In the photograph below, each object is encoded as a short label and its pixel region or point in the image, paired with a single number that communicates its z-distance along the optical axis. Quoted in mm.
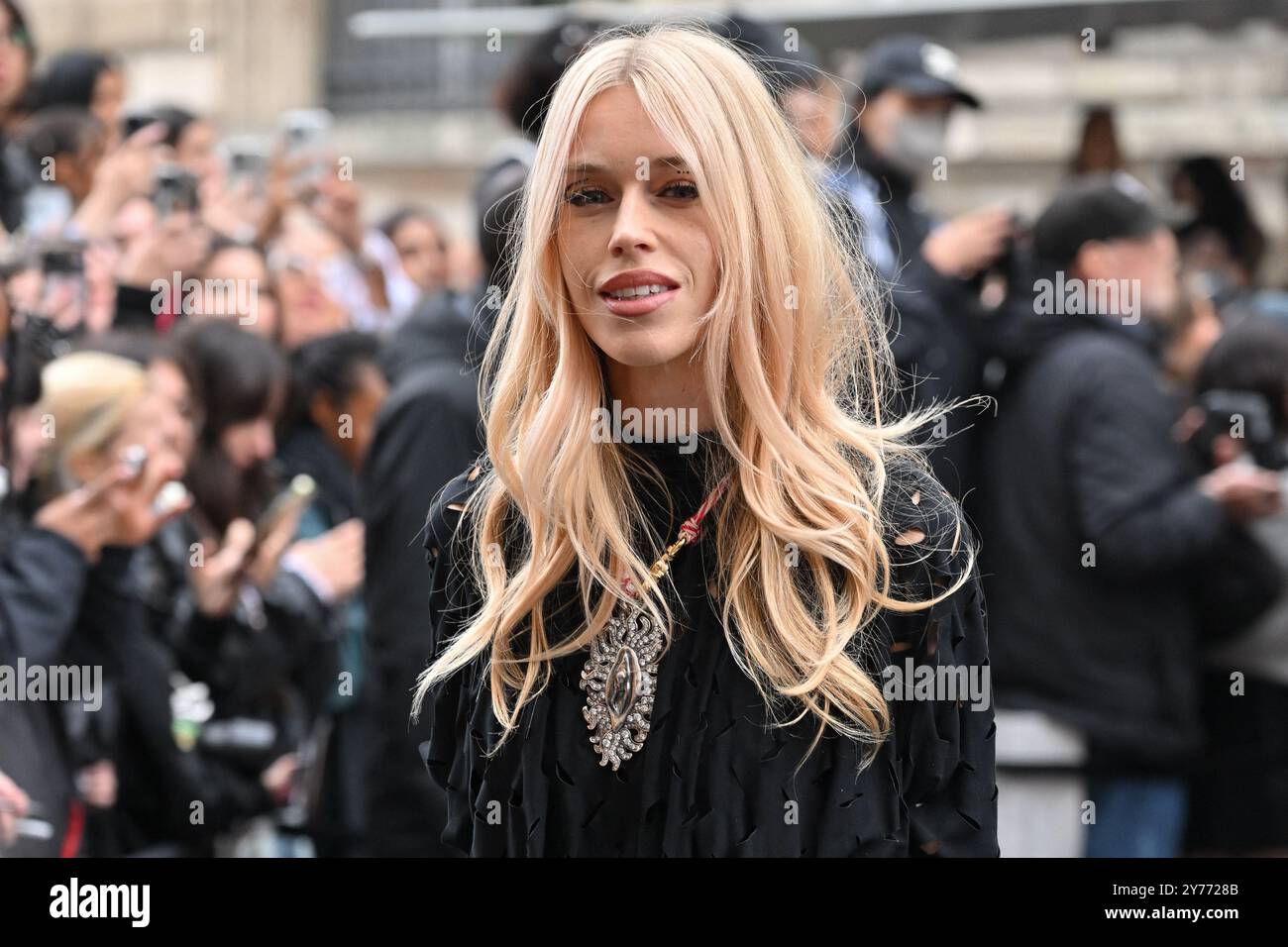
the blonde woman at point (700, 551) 2518
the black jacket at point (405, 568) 4660
